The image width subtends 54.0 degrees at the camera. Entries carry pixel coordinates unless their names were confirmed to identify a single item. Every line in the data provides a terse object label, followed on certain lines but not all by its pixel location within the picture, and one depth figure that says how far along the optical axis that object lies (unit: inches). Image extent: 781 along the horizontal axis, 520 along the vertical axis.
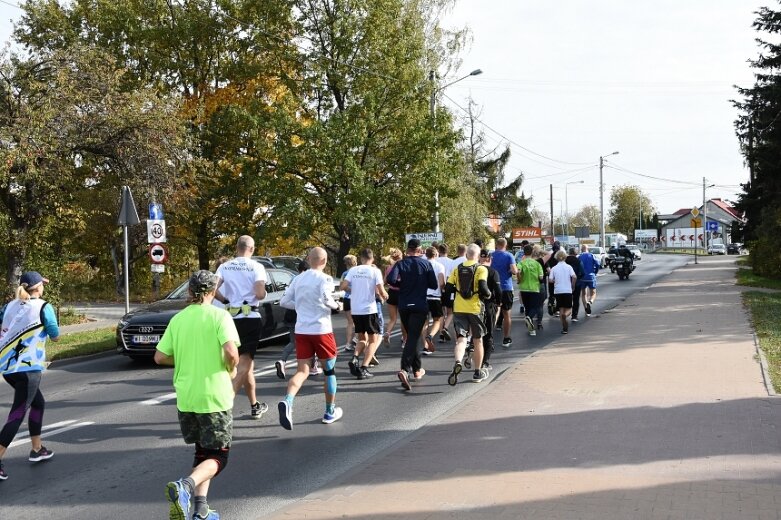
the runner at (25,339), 246.7
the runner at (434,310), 493.0
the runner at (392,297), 487.2
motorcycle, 1378.0
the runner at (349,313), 444.1
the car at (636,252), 2593.5
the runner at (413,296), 381.4
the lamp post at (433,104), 1169.4
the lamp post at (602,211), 2365.0
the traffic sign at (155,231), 610.5
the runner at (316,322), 300.4
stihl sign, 2103.0
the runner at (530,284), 570.9
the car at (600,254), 1918.1
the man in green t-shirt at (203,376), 184.9
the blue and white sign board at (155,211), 621.6
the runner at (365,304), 406.0
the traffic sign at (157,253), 612.4
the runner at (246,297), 313.7
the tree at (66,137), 668.1
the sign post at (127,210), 578.6
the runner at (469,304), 382.6
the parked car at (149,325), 476.4
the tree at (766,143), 1126.4
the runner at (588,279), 692.7
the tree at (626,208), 4906.5
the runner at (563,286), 591.5
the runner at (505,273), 525.7
